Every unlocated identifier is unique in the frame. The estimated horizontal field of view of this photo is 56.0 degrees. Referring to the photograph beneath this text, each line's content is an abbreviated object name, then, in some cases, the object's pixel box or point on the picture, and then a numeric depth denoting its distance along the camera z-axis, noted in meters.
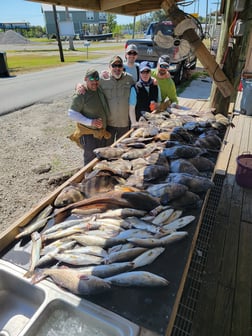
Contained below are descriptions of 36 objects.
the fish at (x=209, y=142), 2.74
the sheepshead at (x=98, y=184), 1.95
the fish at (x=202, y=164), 2.33
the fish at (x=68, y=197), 1.87
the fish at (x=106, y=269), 1.29
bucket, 3.59
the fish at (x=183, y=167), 2.17
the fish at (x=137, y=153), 2.49
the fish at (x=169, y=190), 1.83
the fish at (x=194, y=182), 1.95
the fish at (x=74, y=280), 1.23
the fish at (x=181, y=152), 2.43
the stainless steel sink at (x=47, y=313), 1.14
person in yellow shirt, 4.22
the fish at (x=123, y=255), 1.37
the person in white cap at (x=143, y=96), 3.61
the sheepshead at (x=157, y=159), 2.28
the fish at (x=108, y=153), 2.52
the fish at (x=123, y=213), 1.67
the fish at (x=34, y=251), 1.36
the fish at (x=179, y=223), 1.61
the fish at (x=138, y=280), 1.25
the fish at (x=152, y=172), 2.07
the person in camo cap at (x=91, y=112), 3.25
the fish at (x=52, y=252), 1.39
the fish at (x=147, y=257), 1.36
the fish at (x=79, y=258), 1.37
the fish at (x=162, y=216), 1.63
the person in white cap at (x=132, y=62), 4.21
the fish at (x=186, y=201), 1.81
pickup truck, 10.70
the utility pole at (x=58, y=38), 20.03
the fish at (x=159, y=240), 1.45
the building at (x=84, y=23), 68.62
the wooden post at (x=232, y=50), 3.59
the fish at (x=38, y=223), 1.63
